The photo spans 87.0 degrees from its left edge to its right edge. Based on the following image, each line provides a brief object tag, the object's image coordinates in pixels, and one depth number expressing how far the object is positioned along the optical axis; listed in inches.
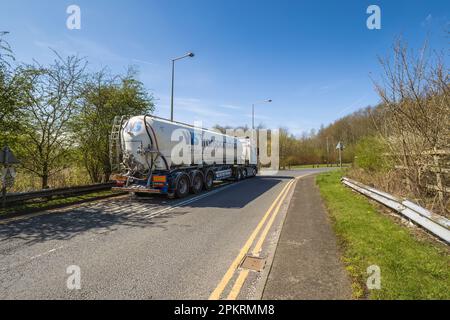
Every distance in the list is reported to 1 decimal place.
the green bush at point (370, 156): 437.3
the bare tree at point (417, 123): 233.4
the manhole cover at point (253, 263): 151.5
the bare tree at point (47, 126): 383.6
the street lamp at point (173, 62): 546.8
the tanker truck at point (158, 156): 389.7
